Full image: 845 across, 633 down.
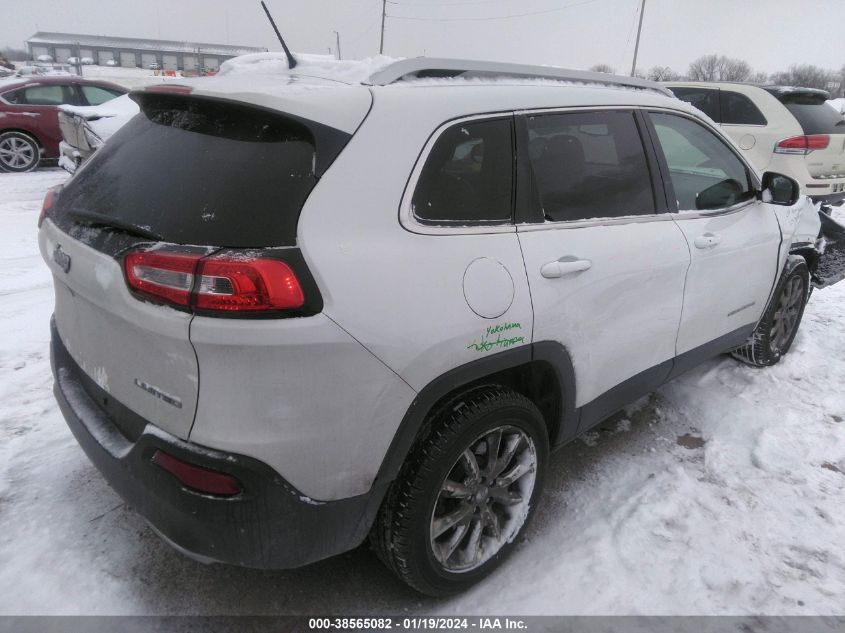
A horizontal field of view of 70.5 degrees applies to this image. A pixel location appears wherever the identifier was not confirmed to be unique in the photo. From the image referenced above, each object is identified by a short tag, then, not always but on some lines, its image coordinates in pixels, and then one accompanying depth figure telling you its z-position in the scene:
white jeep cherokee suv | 1.60
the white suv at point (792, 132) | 7.13
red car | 10.28
